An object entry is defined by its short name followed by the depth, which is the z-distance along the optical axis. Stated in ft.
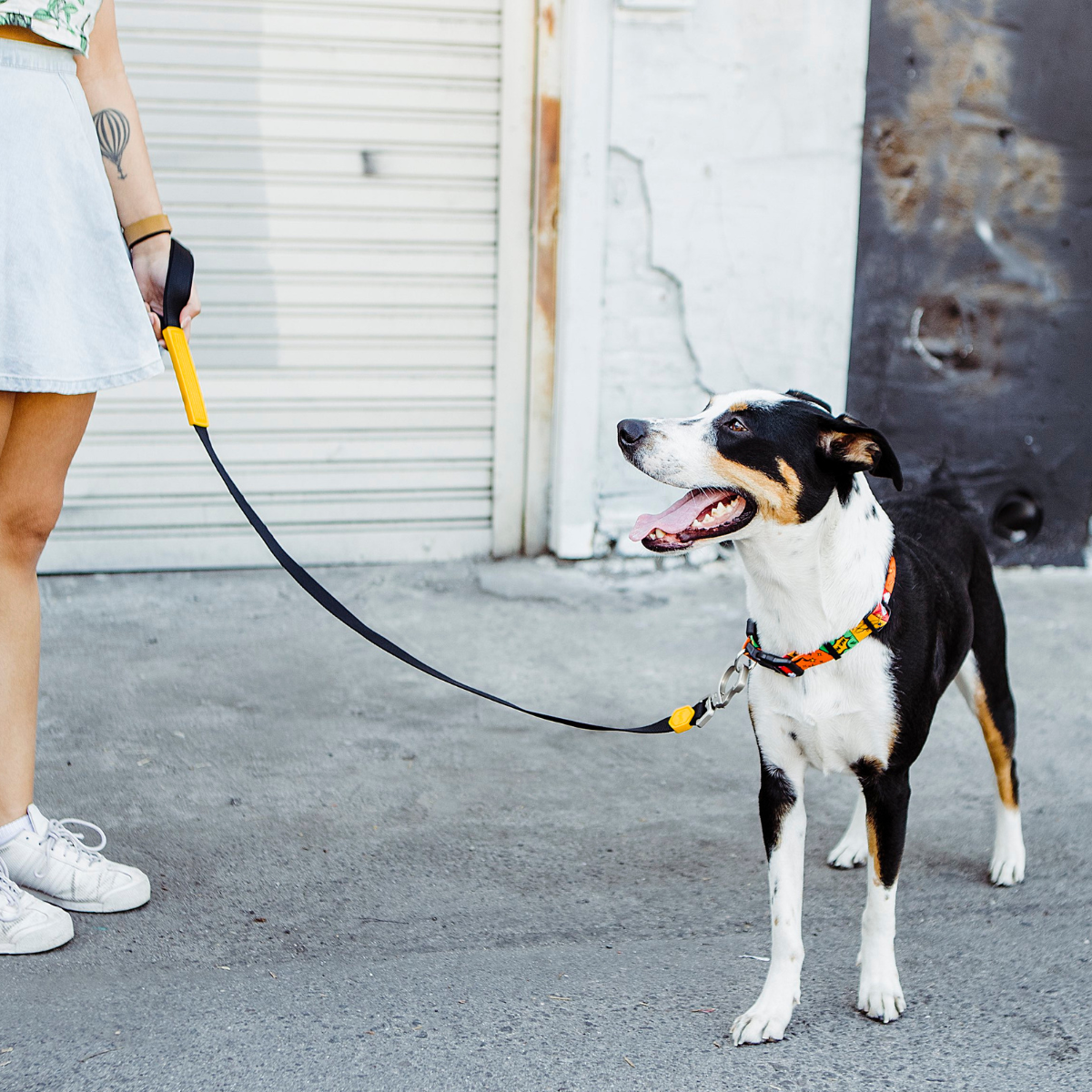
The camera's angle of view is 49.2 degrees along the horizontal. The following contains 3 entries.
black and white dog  6.82
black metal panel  16.26
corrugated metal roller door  15.16
